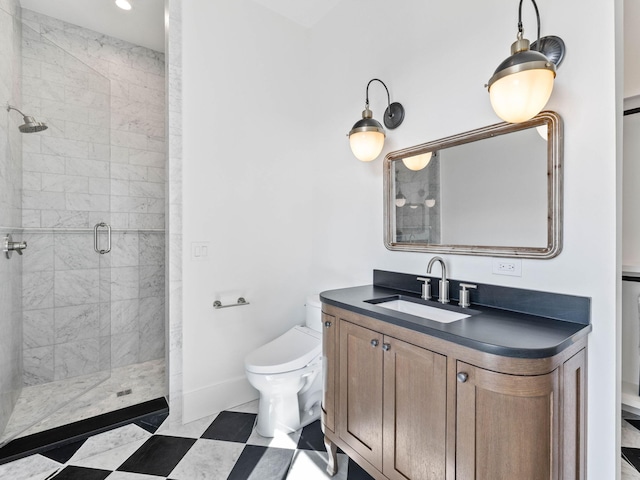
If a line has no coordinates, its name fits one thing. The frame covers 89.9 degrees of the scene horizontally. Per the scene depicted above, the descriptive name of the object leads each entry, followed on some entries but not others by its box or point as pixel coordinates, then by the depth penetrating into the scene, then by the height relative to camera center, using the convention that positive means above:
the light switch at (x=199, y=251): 2.04 -0.08
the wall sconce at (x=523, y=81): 1.10 +0.56
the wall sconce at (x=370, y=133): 1.83 +0.61
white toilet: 1.78 -0.81
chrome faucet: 1.55 -0.23
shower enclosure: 2.02 -0.09
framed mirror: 1.29 +0.22
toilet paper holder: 2.12 -0.44
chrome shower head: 2.00 +0.73
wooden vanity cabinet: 0.94 -0.58
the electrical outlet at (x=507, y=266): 1.38 -0.13
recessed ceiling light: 2.19 +1.63
